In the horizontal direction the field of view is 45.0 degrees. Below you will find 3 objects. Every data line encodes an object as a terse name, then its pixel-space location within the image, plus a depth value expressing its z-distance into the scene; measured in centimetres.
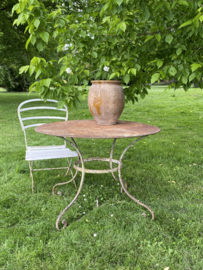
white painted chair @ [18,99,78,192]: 278
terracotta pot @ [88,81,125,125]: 248
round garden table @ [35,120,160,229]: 212
